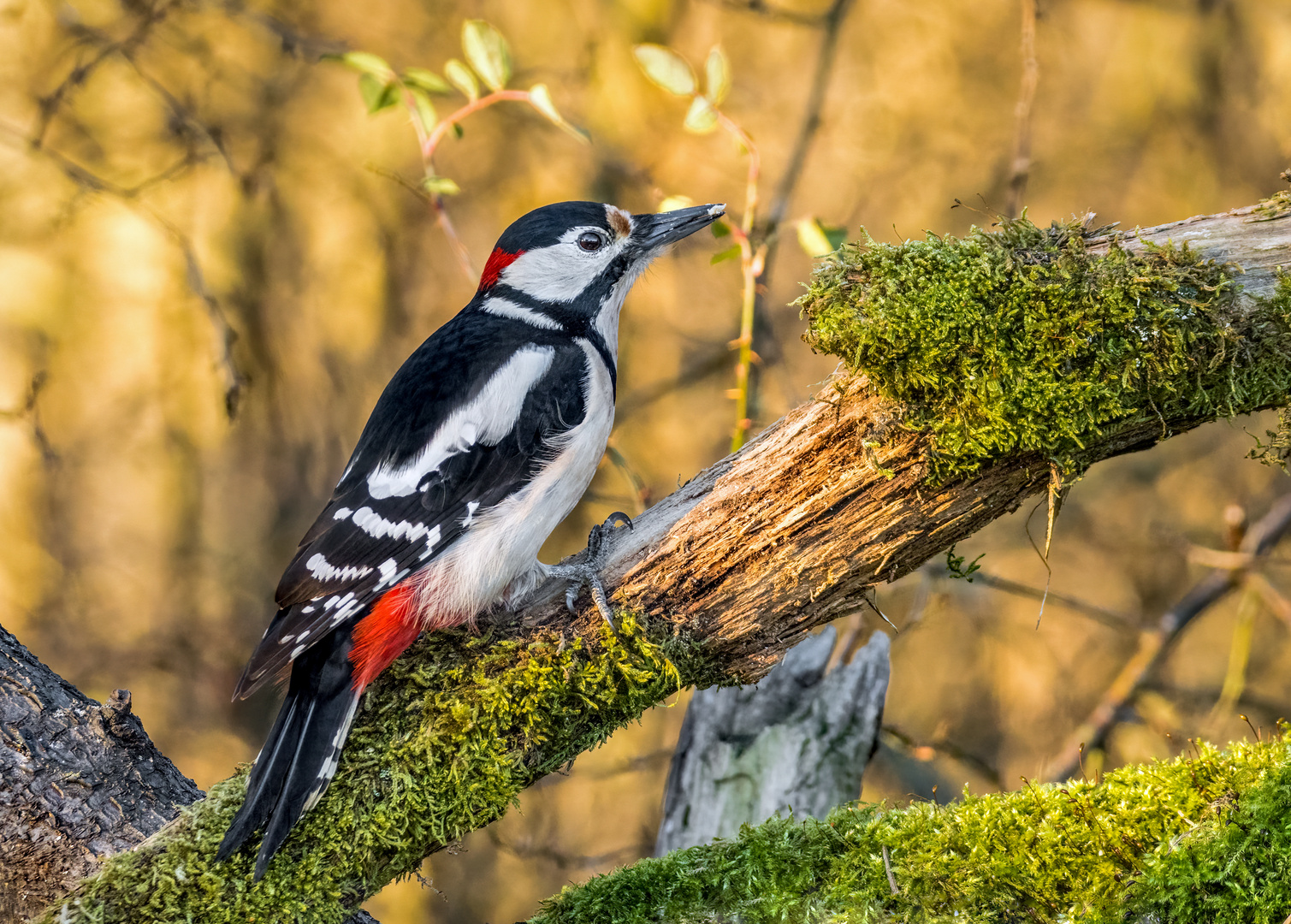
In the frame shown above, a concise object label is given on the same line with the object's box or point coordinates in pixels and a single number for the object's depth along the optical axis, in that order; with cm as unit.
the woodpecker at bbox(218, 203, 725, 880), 418
